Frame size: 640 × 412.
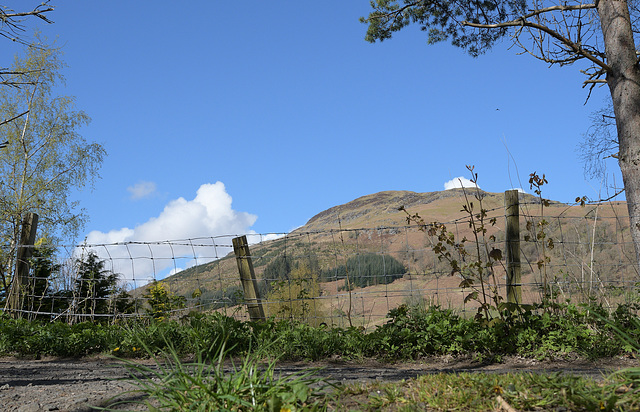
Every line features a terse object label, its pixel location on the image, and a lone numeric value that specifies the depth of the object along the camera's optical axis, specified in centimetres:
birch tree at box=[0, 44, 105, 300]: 1425
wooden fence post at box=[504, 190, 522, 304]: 567
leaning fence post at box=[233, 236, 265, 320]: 617
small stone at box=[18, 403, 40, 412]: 269
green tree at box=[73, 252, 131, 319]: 754
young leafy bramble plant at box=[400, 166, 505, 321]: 518
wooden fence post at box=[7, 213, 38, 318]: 754
